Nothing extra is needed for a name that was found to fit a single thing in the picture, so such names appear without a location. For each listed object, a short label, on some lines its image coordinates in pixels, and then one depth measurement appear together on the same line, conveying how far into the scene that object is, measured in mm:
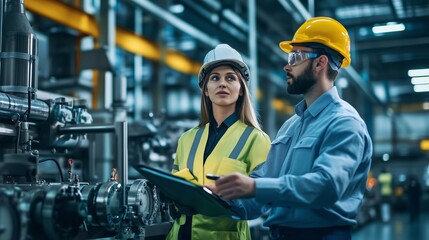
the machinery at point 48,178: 1495
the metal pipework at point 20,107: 2100
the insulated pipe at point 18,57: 2227
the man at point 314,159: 1522
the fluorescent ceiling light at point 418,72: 12073
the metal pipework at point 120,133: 2128
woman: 1959
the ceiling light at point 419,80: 12262
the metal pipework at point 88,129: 2545
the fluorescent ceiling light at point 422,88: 12851
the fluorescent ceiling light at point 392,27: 8703
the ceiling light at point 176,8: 8016
